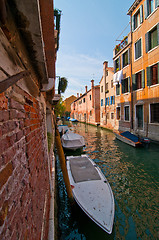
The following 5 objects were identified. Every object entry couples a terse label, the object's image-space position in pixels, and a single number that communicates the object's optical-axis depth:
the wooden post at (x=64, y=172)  3.51
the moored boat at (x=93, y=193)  2.91
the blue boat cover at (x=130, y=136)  9.82
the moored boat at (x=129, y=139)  9.32
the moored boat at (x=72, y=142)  8.95
